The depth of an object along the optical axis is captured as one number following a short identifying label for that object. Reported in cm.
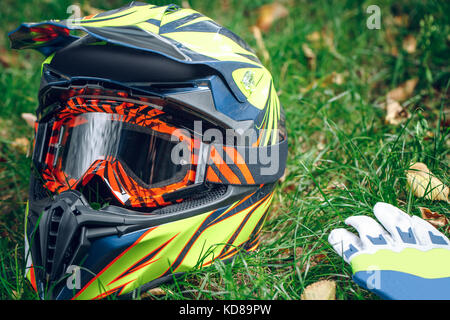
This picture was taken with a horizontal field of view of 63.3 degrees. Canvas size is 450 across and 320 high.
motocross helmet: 155
